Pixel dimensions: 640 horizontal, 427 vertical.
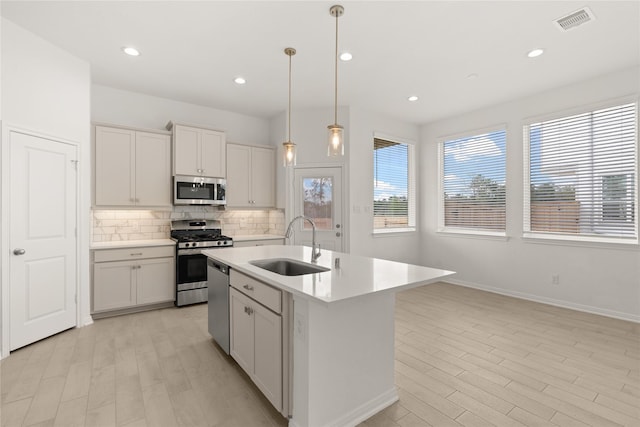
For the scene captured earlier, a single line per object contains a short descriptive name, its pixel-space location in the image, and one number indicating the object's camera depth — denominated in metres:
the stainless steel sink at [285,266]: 2.38
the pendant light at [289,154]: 2.56
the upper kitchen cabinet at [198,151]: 4.32
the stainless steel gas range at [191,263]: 4.07
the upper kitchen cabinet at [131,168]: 3.86
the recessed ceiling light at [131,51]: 3.16
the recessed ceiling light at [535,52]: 3.19
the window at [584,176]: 3.71
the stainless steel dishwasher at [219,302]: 2.62
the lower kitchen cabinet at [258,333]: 1.87
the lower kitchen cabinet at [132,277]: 3.66
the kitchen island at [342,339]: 1.66
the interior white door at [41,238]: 2.87
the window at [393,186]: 5.39
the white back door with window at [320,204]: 4.94
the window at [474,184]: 4.89
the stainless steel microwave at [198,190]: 4.33
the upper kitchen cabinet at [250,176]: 4.90
